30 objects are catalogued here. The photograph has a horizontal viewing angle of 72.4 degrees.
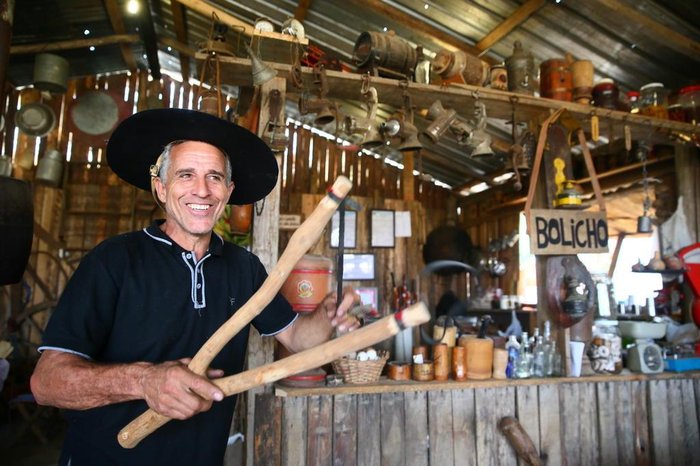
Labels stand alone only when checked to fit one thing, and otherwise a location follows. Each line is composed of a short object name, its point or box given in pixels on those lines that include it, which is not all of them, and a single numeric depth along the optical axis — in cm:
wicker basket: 313
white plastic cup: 351
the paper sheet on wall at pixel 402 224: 692
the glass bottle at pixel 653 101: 427
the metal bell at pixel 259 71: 309
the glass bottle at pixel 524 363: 342
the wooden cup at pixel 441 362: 329
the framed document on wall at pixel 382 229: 691
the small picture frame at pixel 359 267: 682
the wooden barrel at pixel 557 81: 394
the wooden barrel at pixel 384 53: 348
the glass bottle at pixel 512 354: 342
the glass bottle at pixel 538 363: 351
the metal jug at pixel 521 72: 387
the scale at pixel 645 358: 370
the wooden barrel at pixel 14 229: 240
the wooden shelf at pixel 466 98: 335
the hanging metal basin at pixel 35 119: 736
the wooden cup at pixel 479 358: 335
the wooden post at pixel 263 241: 295
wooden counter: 293
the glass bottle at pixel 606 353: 366
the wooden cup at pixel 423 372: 326
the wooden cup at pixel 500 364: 337
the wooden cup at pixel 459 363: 331
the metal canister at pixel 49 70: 652
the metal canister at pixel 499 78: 382
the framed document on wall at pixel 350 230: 666
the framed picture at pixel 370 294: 683
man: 144
